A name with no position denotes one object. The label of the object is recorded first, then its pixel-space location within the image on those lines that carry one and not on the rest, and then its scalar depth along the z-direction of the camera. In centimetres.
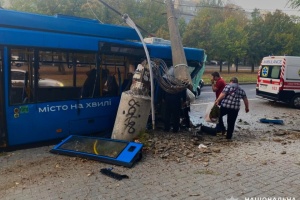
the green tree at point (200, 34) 3731
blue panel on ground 558
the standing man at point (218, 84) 845
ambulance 1368
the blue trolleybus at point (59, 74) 596
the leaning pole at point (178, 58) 836
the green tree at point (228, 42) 3794
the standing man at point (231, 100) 732
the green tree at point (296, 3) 1251
